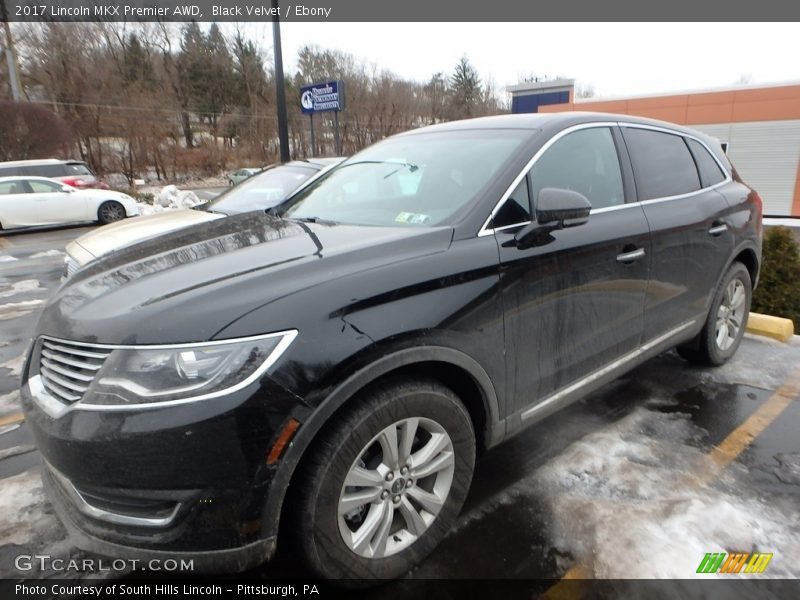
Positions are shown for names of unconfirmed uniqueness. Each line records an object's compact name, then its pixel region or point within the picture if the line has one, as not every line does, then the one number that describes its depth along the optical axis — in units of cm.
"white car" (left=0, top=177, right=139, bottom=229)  1321
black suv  166
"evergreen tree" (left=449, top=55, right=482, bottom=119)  5540
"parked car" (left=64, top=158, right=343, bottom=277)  480
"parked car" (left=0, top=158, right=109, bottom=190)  1514
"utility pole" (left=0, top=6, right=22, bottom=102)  2714
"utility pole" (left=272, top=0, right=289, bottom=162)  1009
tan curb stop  479
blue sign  1302
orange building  2392
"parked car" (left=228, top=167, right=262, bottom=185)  2424
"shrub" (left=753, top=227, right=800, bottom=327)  571
